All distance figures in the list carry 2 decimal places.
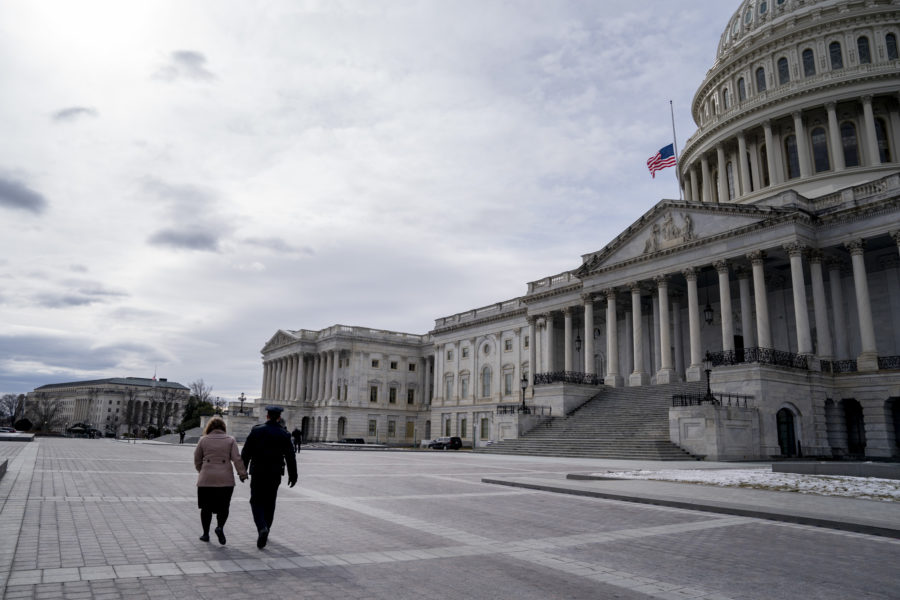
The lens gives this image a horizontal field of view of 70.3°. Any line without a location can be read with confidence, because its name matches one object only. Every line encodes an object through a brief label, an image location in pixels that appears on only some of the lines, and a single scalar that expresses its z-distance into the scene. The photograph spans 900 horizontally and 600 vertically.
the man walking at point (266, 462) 8.57
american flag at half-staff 54.00
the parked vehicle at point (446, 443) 57.59
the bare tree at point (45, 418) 136.62
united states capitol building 34.81
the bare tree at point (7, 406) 186.25
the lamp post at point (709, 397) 31.35
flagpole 62.53
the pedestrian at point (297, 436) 34.38
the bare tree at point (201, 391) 129.75
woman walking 8.54
